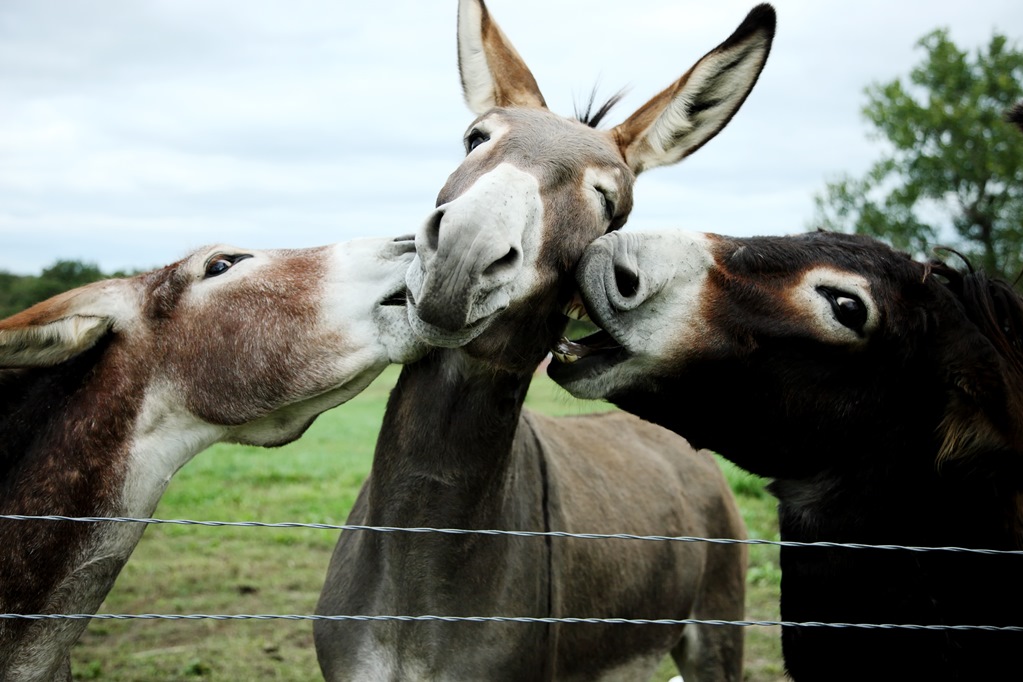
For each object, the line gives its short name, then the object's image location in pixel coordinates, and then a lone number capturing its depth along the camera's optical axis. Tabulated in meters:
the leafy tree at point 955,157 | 23.78
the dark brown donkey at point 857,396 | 2.47
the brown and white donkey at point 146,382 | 2.68
